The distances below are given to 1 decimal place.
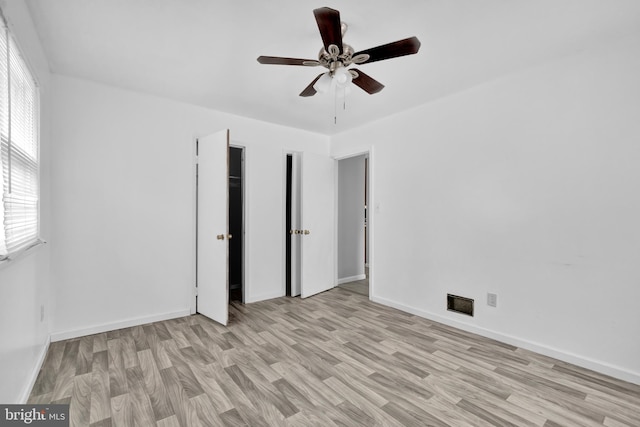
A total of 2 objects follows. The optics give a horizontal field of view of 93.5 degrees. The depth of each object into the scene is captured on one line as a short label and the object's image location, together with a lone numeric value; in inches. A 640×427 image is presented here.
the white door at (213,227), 126.3
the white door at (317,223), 169.3
